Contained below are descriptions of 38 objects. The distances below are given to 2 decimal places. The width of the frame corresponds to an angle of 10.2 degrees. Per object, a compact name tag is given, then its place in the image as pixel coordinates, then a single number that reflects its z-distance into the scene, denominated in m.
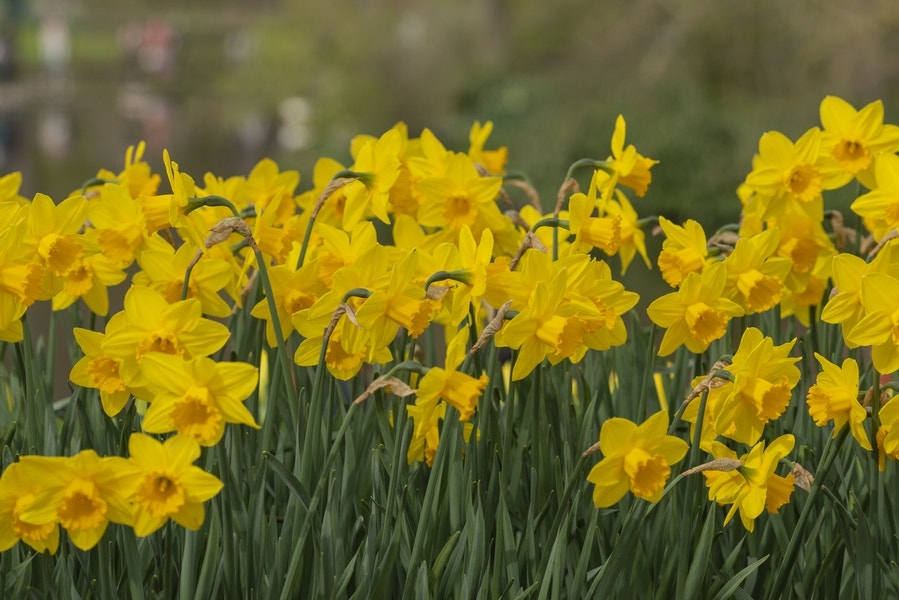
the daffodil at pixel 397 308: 3.71
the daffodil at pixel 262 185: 4.17
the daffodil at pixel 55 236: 3.80
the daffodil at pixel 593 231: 3.89
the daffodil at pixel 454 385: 3.68
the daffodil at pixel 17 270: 3.72
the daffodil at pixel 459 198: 3.98
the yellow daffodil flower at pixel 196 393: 3.59
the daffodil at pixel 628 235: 4.11
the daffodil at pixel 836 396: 3.74
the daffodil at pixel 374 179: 3.92
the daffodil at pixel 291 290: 3.82
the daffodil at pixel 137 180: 4.12
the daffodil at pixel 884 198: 3.97
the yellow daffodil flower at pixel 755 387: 3.71
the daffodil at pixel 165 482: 3.56
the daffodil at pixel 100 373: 3.70
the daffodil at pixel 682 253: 3.89
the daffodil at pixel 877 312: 3.74
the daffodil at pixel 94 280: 3.89
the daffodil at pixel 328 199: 4.05
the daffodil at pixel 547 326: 3.70
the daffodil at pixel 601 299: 3.74
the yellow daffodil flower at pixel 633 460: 3.68
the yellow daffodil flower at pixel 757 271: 3.84
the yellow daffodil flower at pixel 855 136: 4.08
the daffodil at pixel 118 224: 3.91
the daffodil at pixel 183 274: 3.84
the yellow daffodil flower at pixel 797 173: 4.04
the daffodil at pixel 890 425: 3.73
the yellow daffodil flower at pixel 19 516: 3.58
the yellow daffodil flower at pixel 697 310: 3.79
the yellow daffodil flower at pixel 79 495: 3.55
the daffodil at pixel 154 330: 3.66
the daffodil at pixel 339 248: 3.84
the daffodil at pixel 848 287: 3.79
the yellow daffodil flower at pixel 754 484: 3.70
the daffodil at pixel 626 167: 4.01
